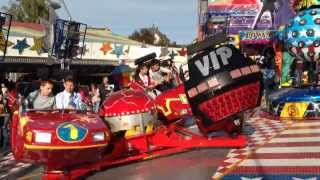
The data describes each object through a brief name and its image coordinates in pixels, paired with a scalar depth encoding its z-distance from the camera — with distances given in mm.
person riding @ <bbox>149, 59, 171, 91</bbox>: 10898
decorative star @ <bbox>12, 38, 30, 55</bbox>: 23891
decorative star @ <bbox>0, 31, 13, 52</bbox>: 13359
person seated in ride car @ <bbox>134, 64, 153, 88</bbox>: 10711
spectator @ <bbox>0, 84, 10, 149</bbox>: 12484
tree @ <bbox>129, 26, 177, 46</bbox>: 65188
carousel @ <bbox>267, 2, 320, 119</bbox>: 14055
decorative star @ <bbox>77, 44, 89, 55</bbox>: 26523
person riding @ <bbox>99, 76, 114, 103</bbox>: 16828
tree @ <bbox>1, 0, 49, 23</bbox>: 52938
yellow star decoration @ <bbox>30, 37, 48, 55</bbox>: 24359
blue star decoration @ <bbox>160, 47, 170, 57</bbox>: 27659
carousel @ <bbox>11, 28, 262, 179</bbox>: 7500
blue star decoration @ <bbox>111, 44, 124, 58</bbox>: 27750
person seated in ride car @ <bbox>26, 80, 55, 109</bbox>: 8094
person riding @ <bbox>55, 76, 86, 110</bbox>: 8383
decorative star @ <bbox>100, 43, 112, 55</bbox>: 27391
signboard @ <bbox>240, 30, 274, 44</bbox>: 28061
